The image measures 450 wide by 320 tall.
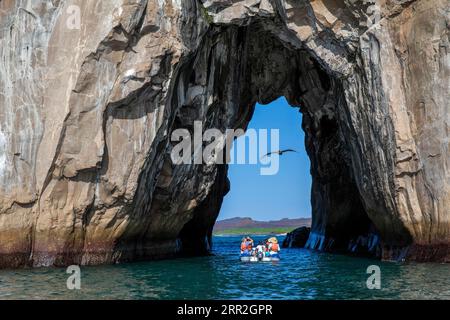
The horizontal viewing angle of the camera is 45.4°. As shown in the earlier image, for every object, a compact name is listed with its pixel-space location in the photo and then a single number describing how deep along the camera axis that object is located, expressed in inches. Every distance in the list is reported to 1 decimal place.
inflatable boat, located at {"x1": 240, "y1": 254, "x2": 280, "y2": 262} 1232.9
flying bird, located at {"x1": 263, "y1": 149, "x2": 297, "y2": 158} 1669.5
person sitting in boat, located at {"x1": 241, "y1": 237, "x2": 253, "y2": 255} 1328.7
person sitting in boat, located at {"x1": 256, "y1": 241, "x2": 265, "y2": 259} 1246.3
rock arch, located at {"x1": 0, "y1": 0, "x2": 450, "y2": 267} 974.4
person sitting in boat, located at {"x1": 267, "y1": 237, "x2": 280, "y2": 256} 1291.0
